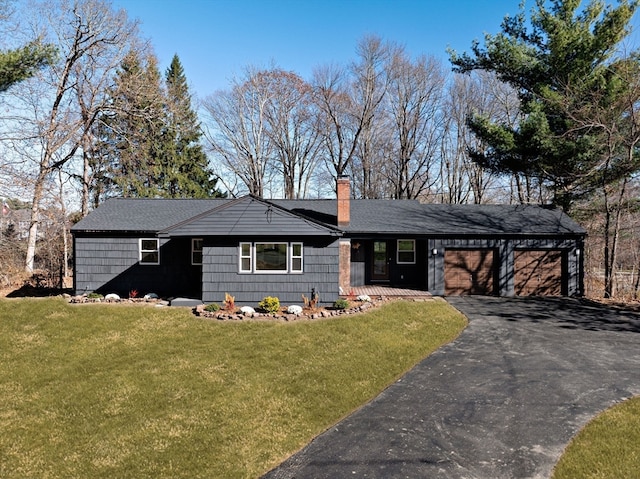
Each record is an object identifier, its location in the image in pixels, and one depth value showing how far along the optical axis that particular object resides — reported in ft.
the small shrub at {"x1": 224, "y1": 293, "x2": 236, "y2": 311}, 37.29
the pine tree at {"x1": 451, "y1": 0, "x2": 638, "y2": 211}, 52.16
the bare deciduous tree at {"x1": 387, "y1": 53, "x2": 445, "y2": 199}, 95.91
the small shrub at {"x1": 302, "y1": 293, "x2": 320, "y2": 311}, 38.14
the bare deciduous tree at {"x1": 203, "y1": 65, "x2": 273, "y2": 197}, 94.58
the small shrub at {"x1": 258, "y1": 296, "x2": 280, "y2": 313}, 36.86
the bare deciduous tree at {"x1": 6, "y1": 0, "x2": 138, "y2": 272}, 65.44
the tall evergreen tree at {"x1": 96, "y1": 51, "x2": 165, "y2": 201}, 84.07
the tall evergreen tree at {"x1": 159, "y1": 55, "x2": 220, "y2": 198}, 95.09
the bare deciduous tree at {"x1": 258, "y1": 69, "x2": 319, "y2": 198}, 95.55
